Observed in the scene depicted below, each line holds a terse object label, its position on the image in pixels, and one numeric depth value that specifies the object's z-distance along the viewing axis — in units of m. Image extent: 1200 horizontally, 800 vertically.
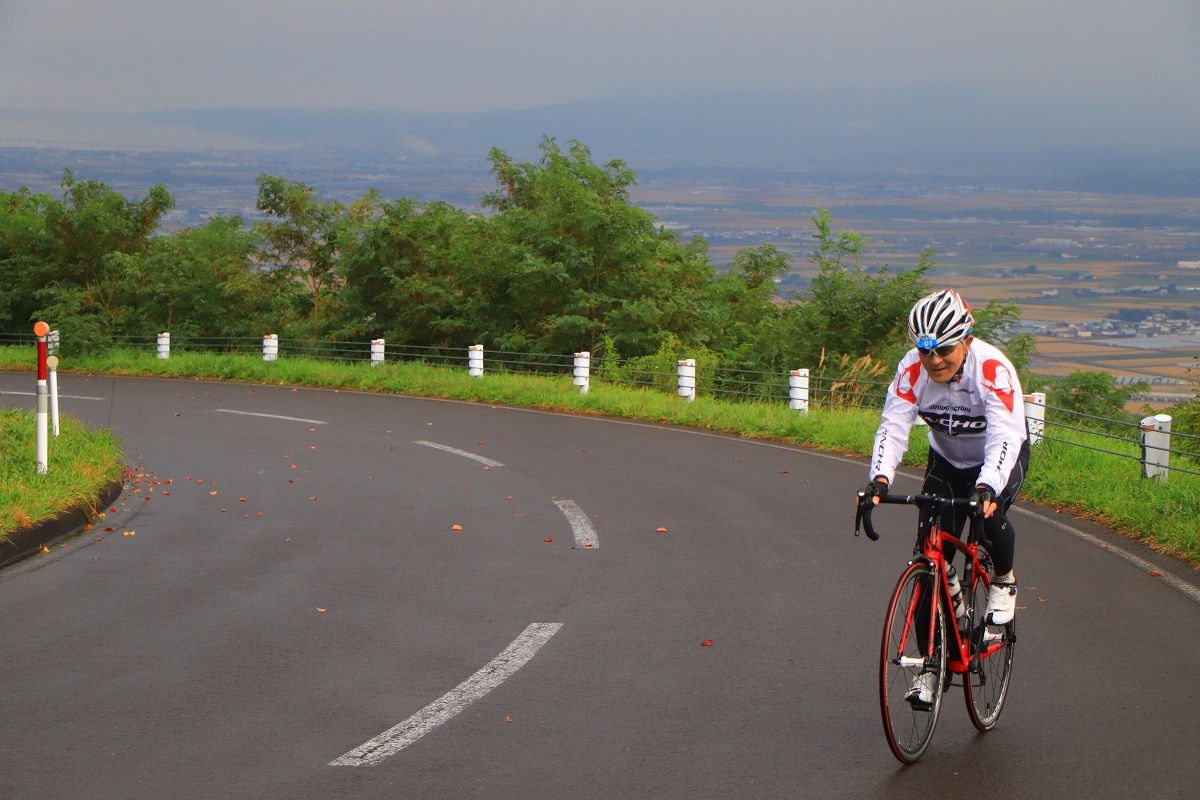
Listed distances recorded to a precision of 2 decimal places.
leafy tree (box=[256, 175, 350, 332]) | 37.41
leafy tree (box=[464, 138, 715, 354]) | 28.61
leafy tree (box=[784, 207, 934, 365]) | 27.09
